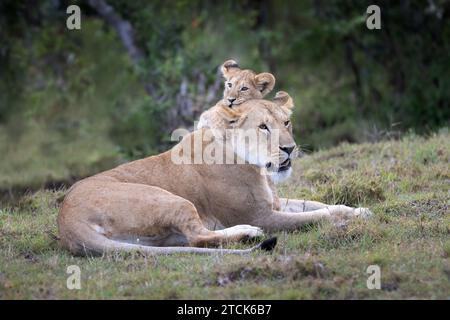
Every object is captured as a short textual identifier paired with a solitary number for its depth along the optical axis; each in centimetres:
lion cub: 1365
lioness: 1225
